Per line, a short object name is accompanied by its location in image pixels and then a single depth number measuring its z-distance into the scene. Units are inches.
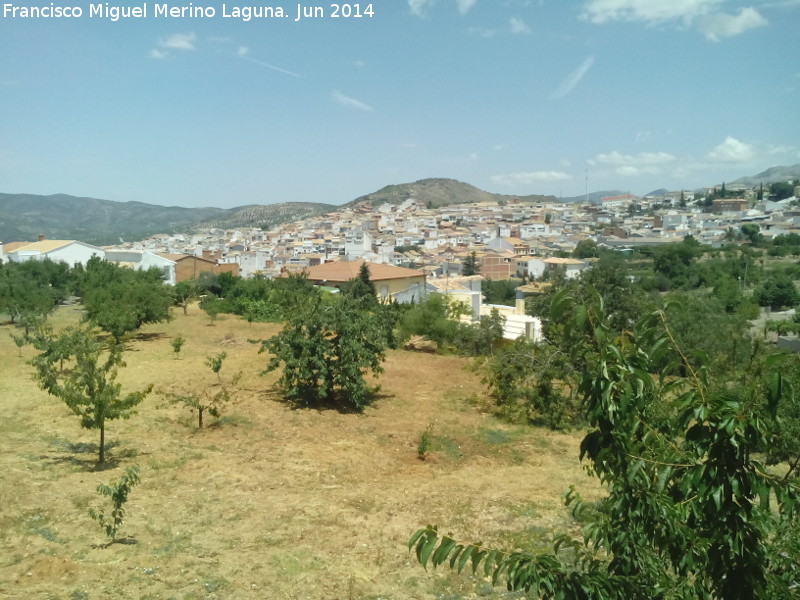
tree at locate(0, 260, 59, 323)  844.6
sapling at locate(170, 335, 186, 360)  658.2
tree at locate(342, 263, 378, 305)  1294.7
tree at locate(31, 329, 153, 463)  327.9
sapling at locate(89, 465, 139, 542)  235.8
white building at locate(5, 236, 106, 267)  1725.4
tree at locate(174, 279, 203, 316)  1138.7
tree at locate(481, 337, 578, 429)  499.8
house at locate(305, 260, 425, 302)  1631.4
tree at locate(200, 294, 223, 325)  1000.2
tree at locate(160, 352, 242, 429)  431.2
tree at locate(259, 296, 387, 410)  495.1
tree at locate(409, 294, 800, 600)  84.9
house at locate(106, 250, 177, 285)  1731.1
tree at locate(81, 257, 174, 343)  703.1
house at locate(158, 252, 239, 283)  1804.9
